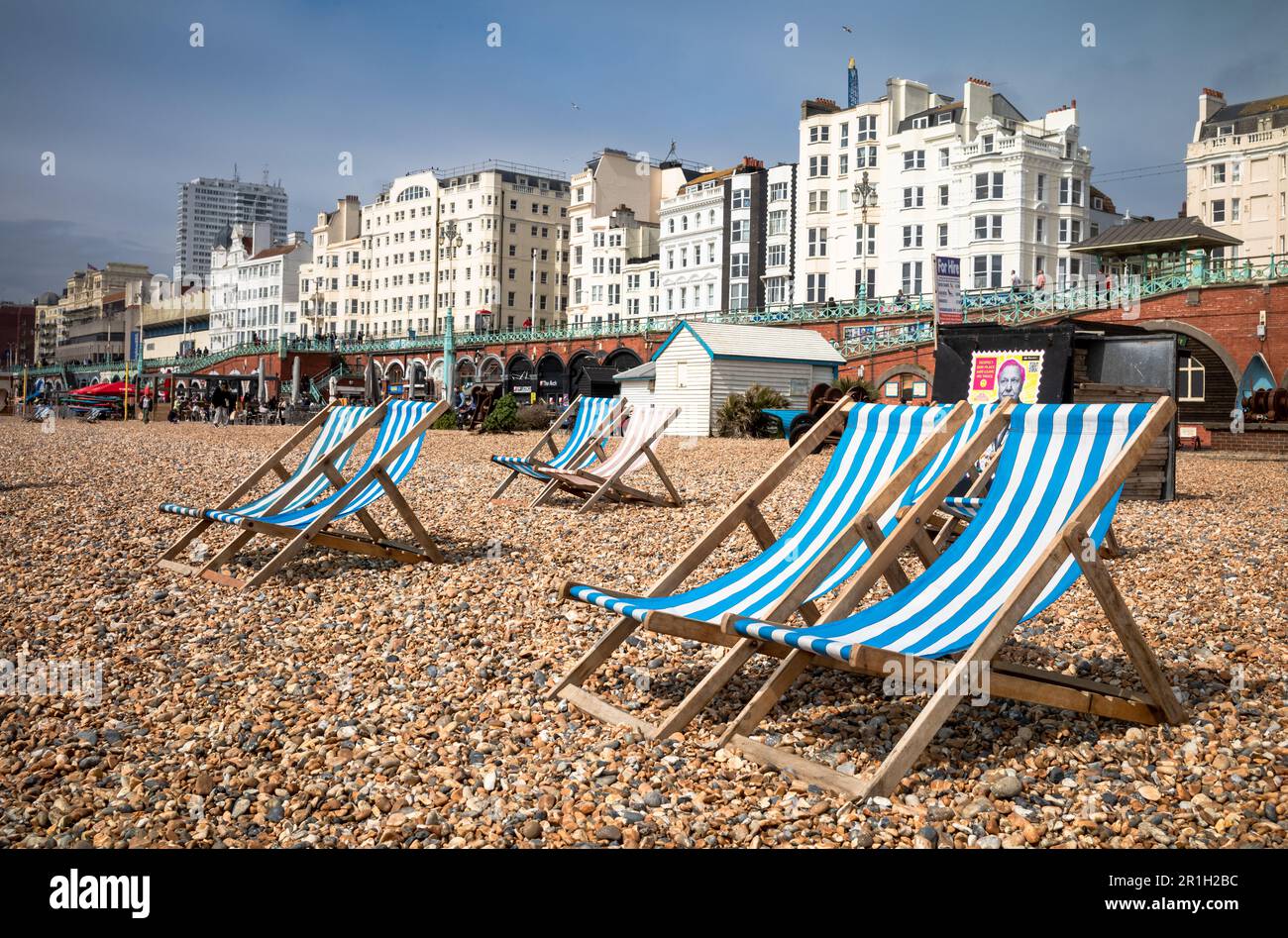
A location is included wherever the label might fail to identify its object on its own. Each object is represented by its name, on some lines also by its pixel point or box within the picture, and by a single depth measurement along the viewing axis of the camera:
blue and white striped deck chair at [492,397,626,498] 11.68
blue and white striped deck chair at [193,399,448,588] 6.79
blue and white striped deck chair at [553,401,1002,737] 4.00
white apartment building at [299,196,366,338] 94.12
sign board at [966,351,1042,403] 11.00
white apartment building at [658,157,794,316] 56.12
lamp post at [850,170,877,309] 49.78
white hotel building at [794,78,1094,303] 44.56
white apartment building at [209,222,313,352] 100.50
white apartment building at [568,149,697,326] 67.25
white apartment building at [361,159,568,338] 81.44
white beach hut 27.77
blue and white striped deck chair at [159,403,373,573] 7.34
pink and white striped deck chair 10.62
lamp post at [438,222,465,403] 40.78
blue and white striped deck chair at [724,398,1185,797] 3.43
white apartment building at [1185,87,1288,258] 55.44
